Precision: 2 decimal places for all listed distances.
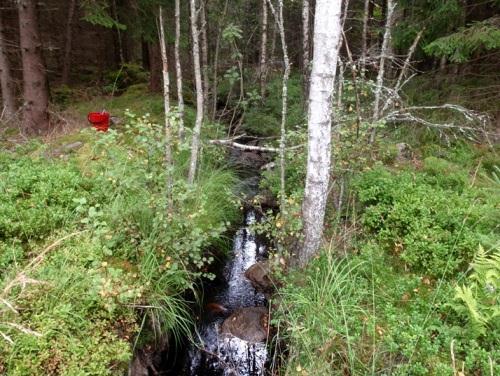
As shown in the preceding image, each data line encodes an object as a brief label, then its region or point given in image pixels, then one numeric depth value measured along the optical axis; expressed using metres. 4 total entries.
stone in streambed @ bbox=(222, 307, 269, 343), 4.49
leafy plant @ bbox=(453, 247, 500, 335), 2.76
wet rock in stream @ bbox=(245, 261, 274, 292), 5.12
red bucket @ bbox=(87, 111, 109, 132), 7.22
